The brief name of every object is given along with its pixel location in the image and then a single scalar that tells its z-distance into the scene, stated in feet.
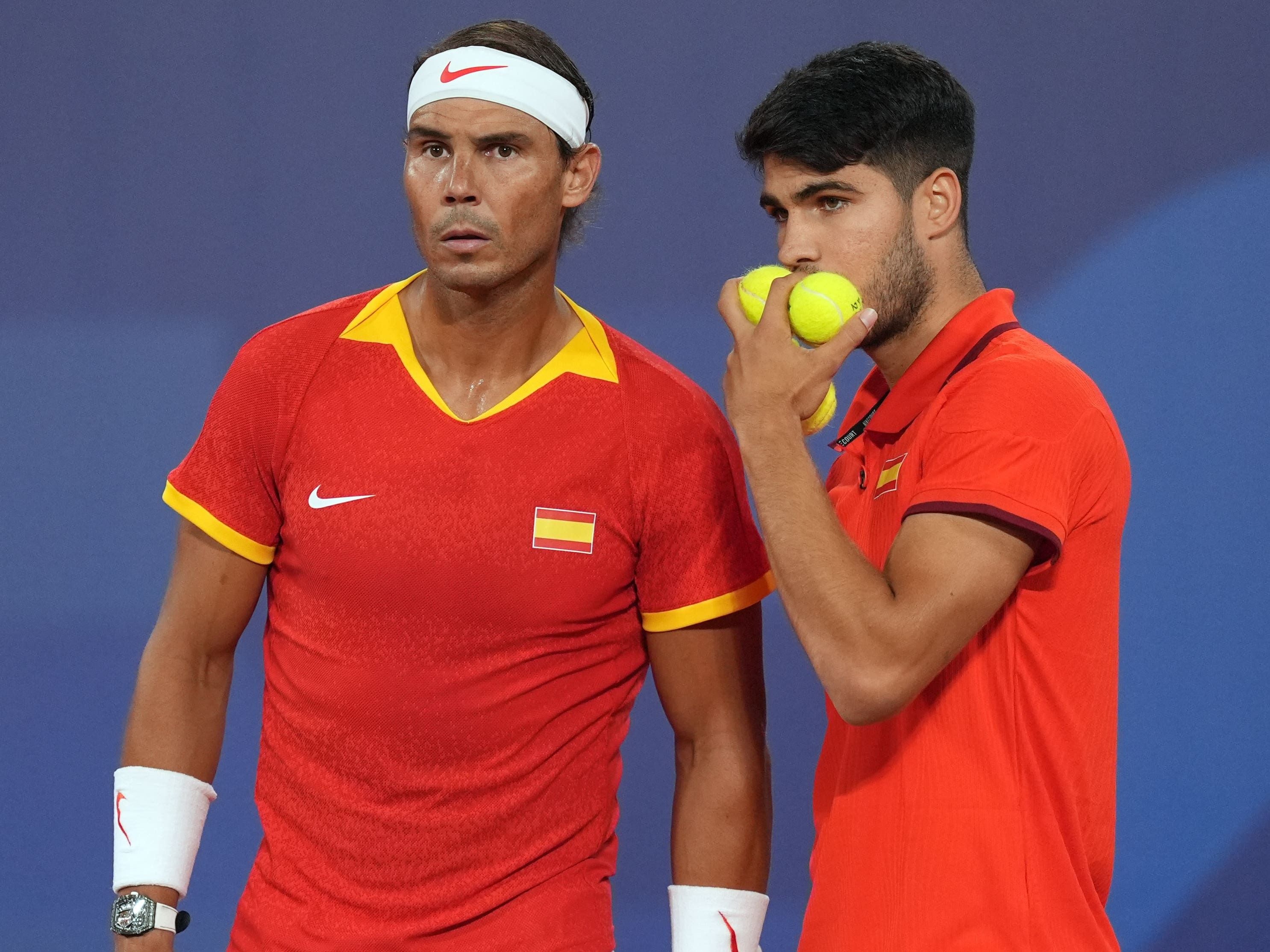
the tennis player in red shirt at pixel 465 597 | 42.07
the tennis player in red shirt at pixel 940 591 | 41.31
